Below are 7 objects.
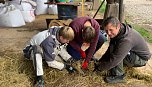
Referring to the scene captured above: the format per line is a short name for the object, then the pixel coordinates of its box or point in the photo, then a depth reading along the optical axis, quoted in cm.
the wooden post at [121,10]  272
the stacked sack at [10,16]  323
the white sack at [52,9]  400
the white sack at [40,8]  398
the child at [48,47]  175
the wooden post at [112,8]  268
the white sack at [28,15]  352
